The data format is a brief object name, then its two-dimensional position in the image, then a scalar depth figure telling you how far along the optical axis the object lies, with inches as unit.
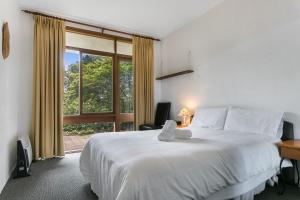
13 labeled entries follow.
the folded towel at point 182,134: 88.7
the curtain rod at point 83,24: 142.9
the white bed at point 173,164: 52.9
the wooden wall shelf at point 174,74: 164.0
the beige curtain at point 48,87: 142.1
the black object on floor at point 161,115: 181.6
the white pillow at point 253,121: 96.7
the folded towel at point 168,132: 85.4
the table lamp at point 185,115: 160.7
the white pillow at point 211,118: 123.6
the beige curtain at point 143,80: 185.6
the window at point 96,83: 165.3
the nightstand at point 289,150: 79.8
